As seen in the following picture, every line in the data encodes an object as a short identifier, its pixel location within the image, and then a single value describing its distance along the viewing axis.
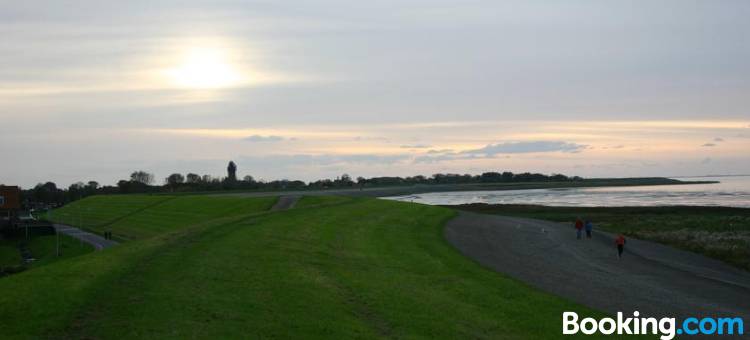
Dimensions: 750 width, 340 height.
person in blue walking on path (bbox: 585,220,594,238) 48.22
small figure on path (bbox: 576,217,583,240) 47.48
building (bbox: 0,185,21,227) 93.69
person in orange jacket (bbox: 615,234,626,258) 37.62
